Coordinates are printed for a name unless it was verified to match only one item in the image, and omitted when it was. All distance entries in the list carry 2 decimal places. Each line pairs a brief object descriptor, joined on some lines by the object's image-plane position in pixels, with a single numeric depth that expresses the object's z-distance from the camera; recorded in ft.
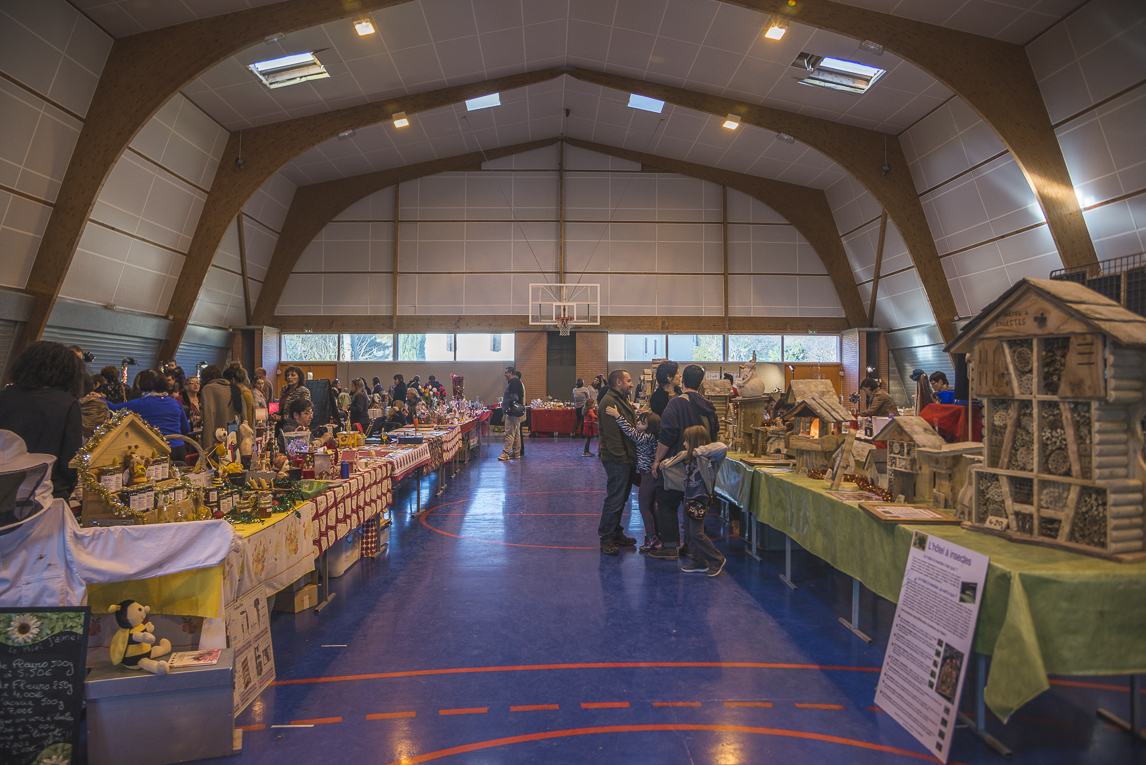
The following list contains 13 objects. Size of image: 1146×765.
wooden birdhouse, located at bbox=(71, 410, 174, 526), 7.95
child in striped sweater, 15.61
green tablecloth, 6.31
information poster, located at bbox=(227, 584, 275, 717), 8.26
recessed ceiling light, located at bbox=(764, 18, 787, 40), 28.45
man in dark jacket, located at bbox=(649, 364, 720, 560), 14.38
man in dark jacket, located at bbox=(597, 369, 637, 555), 15.90
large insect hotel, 6.93
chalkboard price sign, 6.56
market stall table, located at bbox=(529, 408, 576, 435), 47.93
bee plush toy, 7.13
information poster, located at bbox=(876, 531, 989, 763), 6.82
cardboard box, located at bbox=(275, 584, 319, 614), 11.93
